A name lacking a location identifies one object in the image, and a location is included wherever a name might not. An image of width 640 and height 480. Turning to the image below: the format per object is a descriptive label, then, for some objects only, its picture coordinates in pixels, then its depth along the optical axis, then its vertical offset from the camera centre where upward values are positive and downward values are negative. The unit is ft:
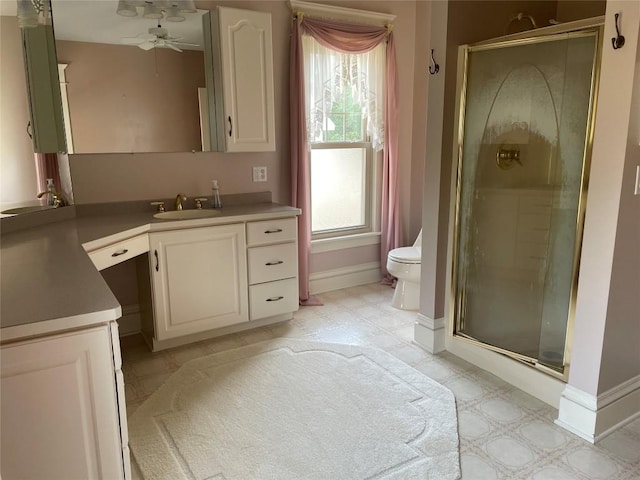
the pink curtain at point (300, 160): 11.20 -0.24
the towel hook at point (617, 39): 5.92 +1.34
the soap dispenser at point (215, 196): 10.74 -1.02
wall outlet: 11.53 -0.57
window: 11.98 +0.40
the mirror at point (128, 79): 9.11 +1.43
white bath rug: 6.17 -3.99
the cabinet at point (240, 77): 9.92 +1.53
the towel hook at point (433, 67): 8.66 +1.48
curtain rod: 11.16 +3.31
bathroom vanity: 3.82 -1.85
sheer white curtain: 11.77 +1.70
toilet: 11.50 -3.00
